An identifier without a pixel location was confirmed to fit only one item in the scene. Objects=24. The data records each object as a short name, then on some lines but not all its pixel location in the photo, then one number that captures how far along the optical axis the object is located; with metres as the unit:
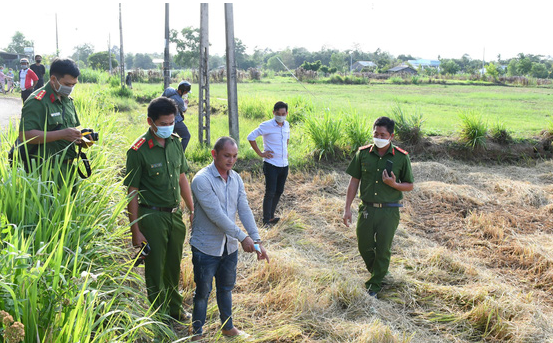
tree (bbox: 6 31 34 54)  69.95
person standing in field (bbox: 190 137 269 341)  3.22
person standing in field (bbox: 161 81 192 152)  7.36
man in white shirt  6.06
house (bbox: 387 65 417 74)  73.25
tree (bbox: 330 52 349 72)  71.44
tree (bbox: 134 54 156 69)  117.93
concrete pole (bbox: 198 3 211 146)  9.58
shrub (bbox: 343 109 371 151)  9.59
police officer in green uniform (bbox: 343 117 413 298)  4.27
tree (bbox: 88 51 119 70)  56.94
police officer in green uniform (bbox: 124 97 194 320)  3.43
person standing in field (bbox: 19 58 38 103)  12.31
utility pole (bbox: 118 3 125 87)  22.45
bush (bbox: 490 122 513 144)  10.43
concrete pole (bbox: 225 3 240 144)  8.77
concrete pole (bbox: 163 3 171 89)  12.45
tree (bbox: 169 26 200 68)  56.72
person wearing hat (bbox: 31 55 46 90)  13.31
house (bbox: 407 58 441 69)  118.56
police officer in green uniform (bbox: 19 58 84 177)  3.65
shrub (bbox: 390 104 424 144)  10.11
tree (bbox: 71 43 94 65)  101.00
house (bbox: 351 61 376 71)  86.32
